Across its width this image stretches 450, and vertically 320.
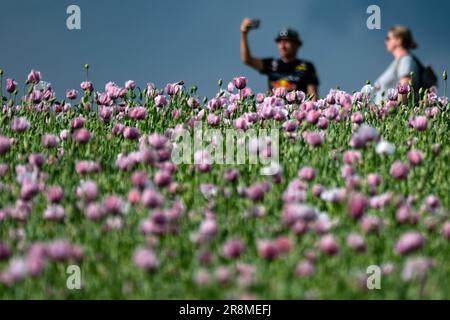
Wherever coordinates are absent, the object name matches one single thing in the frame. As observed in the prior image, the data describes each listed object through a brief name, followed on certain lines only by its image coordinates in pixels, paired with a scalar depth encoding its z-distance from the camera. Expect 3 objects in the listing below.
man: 16.39
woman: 14.45
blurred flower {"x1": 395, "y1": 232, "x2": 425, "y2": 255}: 5.74
